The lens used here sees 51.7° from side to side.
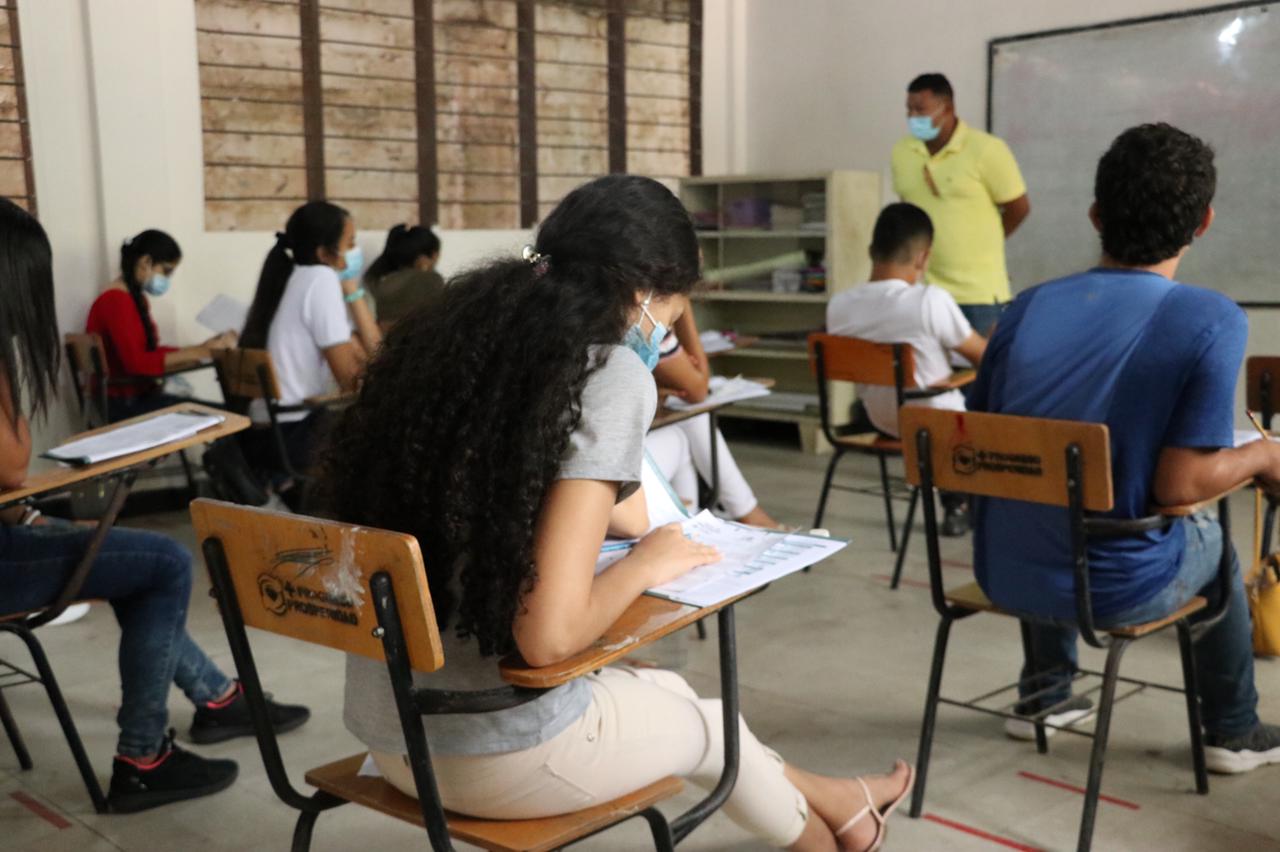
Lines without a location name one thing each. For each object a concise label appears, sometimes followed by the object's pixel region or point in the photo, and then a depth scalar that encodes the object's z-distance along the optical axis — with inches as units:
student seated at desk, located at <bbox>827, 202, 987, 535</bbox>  164.7
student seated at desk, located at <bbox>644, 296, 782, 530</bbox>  134.7
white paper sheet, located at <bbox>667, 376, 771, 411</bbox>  132.5
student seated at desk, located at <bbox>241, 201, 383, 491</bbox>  161.8
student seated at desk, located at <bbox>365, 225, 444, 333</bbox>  220.5
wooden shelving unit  251.6
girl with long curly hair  55.4
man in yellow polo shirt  209.2
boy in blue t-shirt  84.7
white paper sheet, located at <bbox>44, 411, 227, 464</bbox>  88.4
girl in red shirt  193.6
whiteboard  212.5
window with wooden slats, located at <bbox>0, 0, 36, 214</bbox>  192.2
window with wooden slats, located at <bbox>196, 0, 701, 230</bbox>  217.5
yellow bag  118.1
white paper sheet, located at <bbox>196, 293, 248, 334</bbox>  201.9
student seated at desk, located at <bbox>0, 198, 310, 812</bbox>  87.0
